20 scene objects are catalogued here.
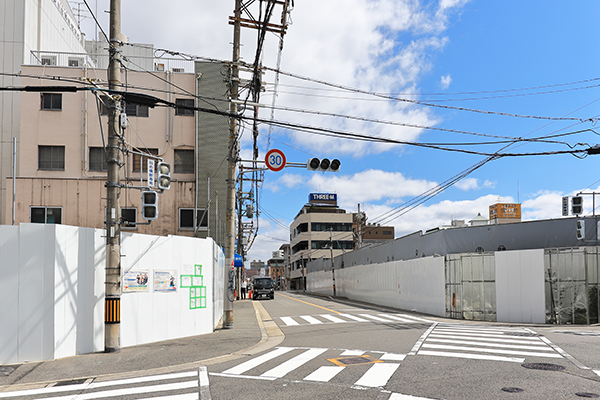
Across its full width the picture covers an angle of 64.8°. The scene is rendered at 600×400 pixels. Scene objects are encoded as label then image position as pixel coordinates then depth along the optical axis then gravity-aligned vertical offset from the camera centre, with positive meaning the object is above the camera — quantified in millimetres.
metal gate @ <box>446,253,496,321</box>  22625 -2397
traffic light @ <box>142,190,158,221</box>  12484 +961
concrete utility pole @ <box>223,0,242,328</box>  18641 +3669
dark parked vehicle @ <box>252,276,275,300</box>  46812 -4828
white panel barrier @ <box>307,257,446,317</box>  24947 -3099
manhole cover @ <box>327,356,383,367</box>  10242 -2712
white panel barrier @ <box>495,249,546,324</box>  21000 -2253
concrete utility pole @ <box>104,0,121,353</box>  12172 +832
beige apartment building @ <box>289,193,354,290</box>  101875 +1405
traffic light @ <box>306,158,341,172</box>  15969 +2494
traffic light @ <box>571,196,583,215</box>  20109 +1374
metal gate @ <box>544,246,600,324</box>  20453 -2159
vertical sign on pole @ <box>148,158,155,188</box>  13492 +1950
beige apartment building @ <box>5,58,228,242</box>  28562 +5657
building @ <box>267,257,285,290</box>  159125 -11652
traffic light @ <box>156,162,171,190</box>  12961 +1779
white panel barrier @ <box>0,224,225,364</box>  10820 -1326
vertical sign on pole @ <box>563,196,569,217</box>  21936 +1462
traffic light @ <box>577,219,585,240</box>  20734 +277
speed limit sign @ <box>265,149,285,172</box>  16188 +2730
